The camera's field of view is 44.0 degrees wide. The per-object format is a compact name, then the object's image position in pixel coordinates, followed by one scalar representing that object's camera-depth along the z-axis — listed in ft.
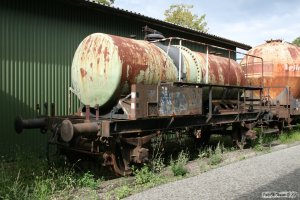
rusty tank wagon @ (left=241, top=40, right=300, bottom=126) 47.16
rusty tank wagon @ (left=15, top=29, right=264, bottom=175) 23.99
